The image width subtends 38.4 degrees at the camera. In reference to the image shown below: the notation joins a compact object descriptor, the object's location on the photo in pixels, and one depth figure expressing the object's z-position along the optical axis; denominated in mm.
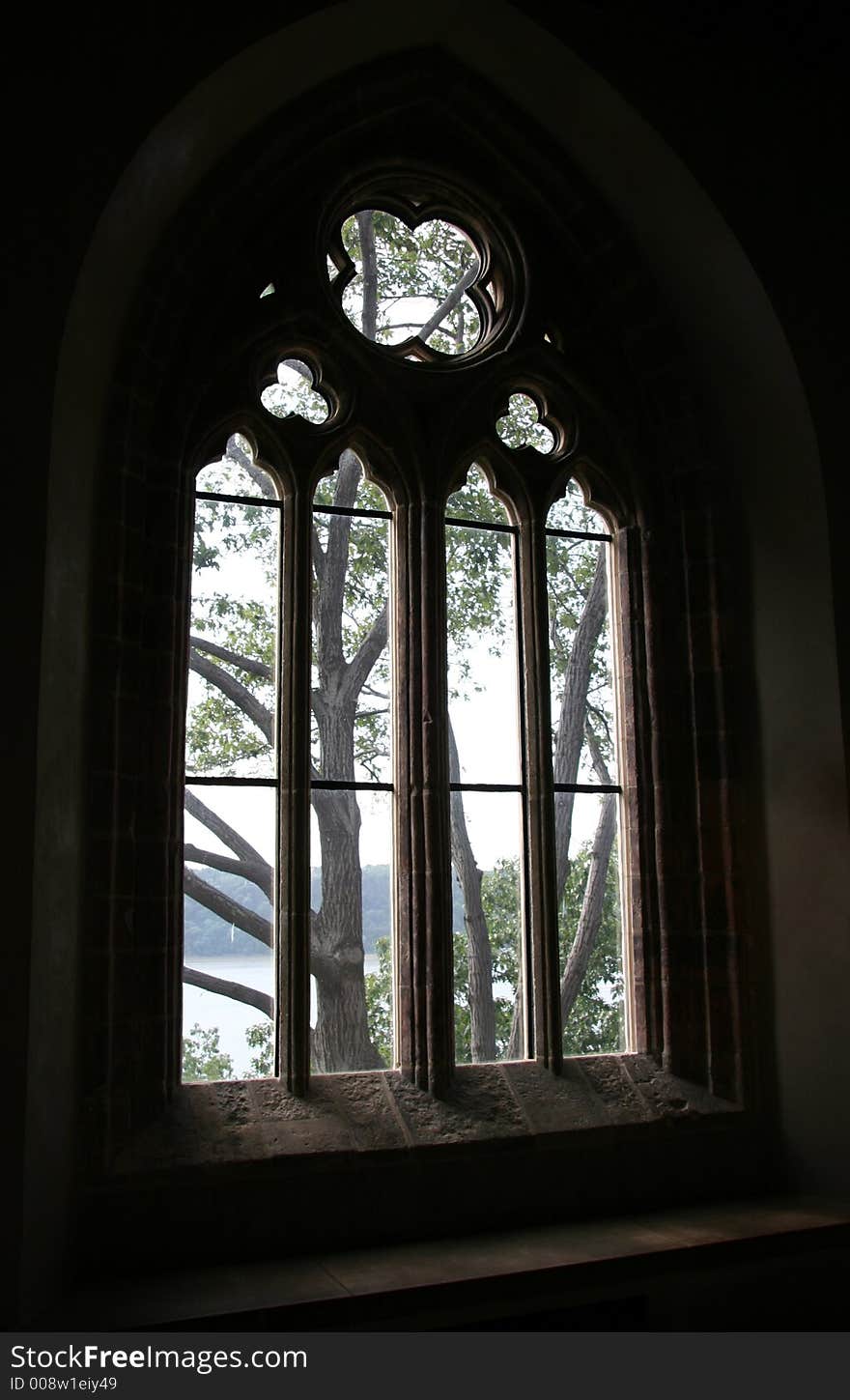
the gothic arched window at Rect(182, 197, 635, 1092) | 3848
